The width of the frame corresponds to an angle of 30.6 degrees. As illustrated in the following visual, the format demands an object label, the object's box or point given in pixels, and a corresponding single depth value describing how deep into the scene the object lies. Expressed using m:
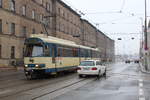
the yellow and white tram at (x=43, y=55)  21.06
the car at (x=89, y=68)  23.03
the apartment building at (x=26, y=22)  38.28
